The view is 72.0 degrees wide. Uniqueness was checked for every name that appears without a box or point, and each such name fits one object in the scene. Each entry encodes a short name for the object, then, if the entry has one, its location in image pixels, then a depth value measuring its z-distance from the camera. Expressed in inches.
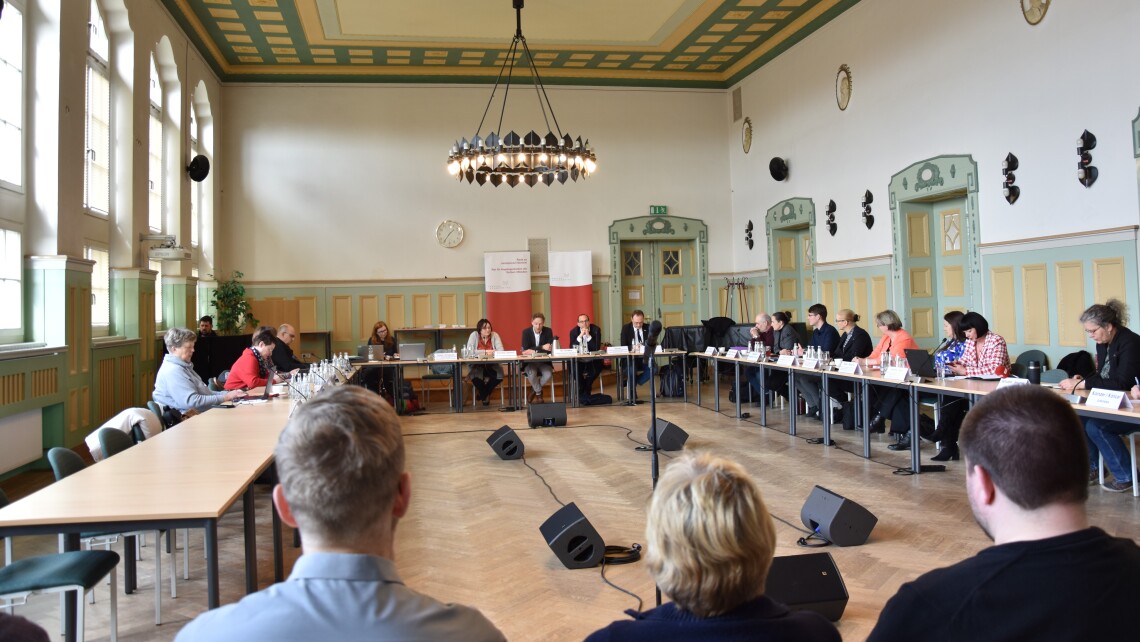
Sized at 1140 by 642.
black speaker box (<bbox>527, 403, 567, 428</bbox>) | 327.6
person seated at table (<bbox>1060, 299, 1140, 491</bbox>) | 198.1
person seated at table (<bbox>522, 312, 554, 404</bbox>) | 406.0
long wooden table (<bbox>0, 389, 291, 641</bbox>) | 101.2
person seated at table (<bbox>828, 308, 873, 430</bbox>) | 309.7
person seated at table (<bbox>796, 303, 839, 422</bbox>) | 320.5
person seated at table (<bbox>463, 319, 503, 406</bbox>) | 401.7
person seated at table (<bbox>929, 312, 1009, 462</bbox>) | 246.7
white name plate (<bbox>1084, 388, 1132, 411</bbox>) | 168.1
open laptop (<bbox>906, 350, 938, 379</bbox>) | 232.7
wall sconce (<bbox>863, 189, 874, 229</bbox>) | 374.6
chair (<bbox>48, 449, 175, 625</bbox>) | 131.0
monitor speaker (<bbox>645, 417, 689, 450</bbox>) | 259.3
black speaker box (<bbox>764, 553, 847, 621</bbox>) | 123.6
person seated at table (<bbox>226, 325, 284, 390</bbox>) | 251.3
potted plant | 441.4
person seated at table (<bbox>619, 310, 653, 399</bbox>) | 398.9
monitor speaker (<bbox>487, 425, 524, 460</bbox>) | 262.8
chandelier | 322.7
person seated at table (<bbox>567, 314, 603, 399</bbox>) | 402.0
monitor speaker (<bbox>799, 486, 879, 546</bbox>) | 161.8
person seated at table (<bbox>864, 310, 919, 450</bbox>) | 270.1
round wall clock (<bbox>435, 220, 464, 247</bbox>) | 493.7
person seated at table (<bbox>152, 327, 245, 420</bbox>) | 216.7
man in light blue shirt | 43.9
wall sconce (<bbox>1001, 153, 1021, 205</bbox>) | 289.4
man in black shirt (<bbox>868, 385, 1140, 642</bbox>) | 49.8
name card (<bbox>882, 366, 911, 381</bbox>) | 232.4
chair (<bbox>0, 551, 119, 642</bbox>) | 104.0
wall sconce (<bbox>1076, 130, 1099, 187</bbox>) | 256.5
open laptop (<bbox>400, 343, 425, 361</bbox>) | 383.6
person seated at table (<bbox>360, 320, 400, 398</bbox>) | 386.8
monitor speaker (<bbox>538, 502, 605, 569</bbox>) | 153.9
